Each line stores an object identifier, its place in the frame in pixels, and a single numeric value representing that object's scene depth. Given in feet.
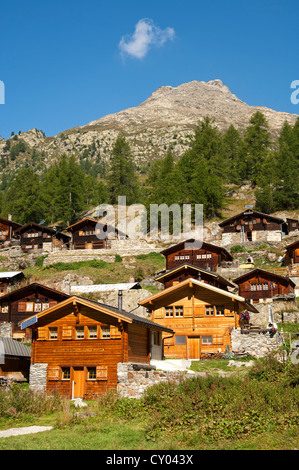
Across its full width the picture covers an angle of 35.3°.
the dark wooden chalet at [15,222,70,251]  261.03
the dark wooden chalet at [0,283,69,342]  151.12
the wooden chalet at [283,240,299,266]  194.26
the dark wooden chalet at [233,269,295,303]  166.61
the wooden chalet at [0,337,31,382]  97.88
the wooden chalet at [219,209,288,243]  242.99
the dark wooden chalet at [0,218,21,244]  276.82
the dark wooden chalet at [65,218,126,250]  249.14
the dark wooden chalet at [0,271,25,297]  180.77
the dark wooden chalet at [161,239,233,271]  204.85
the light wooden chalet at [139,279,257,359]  111.86
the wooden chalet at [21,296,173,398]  84.89
